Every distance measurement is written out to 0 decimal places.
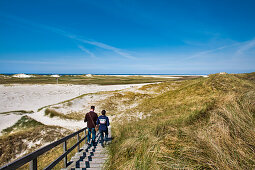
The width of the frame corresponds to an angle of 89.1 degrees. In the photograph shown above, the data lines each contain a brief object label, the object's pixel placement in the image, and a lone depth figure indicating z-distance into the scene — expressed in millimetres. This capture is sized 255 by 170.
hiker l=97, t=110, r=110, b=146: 6566
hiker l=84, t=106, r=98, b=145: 6734
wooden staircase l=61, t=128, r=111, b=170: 4786
